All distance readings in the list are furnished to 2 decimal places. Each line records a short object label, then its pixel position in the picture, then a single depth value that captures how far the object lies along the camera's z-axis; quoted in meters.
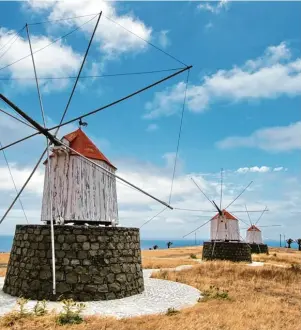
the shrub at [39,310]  8.74
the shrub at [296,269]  20.94
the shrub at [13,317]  7.95
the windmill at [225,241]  30.77
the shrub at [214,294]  11.67
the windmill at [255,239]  48.63
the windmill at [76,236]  11.23
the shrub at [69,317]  8.17
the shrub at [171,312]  9.26
